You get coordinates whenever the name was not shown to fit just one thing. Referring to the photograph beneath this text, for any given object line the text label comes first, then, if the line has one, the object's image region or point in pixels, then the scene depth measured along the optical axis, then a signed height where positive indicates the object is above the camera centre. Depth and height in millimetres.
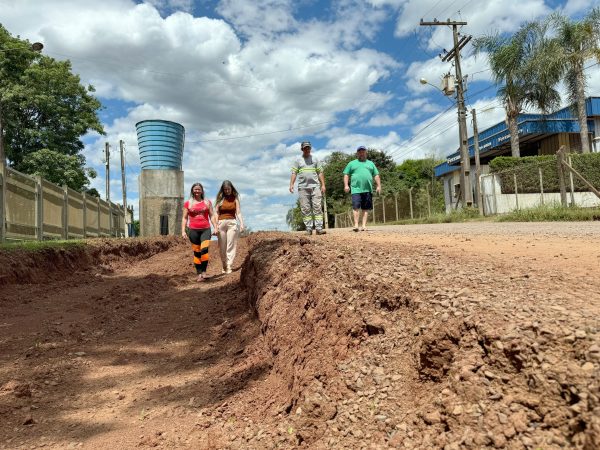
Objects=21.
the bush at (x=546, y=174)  19297 +2420
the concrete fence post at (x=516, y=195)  18109 +1444
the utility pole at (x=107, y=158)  37375 +7963
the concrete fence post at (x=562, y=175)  12898 +1510
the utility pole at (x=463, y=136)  20500 +4360
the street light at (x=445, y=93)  21303 +6558
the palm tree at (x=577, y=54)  21469 +8292
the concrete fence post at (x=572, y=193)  12742 +988
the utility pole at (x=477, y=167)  19734 +2960
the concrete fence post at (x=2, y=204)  9688 +1202
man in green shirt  8469 +1091
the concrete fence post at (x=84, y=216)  16391 +1449
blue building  26172 +5640
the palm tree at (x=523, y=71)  23000 +8079
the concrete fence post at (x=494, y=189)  19497 +1883
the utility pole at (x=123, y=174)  36678 +6578
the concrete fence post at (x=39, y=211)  11719 +1235
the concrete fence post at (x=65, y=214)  13969 +1323
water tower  21703 +3561
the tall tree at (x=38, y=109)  23391 +8017
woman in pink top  8320 +535
